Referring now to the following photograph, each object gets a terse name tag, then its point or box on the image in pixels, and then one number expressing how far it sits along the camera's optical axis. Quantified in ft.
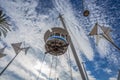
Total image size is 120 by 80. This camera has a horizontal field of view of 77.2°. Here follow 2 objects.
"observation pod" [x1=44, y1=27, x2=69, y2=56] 31.54
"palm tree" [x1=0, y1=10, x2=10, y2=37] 22.53
